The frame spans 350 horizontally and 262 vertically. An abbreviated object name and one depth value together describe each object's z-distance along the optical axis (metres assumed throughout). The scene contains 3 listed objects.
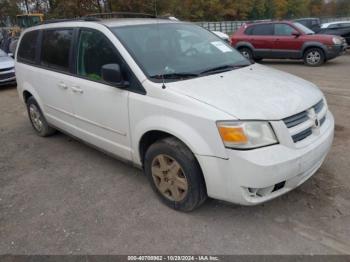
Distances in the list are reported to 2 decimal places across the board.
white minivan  2.60
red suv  11.58
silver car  10.05
